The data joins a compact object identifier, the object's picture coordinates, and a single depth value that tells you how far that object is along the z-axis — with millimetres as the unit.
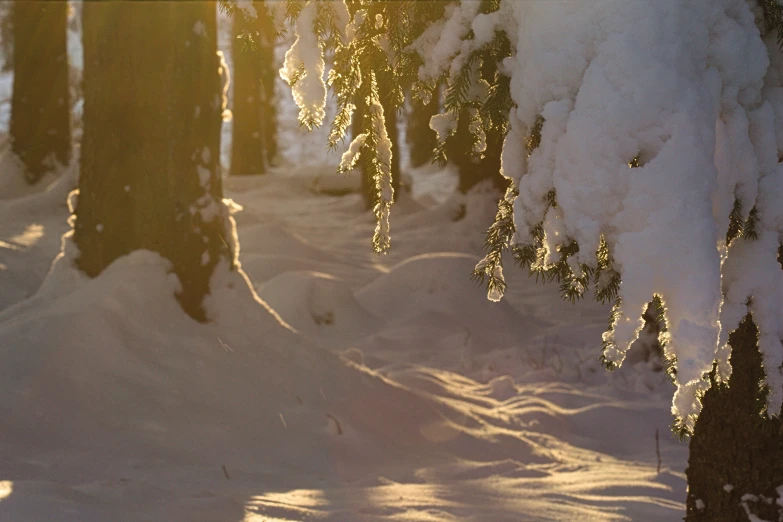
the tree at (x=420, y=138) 20758
